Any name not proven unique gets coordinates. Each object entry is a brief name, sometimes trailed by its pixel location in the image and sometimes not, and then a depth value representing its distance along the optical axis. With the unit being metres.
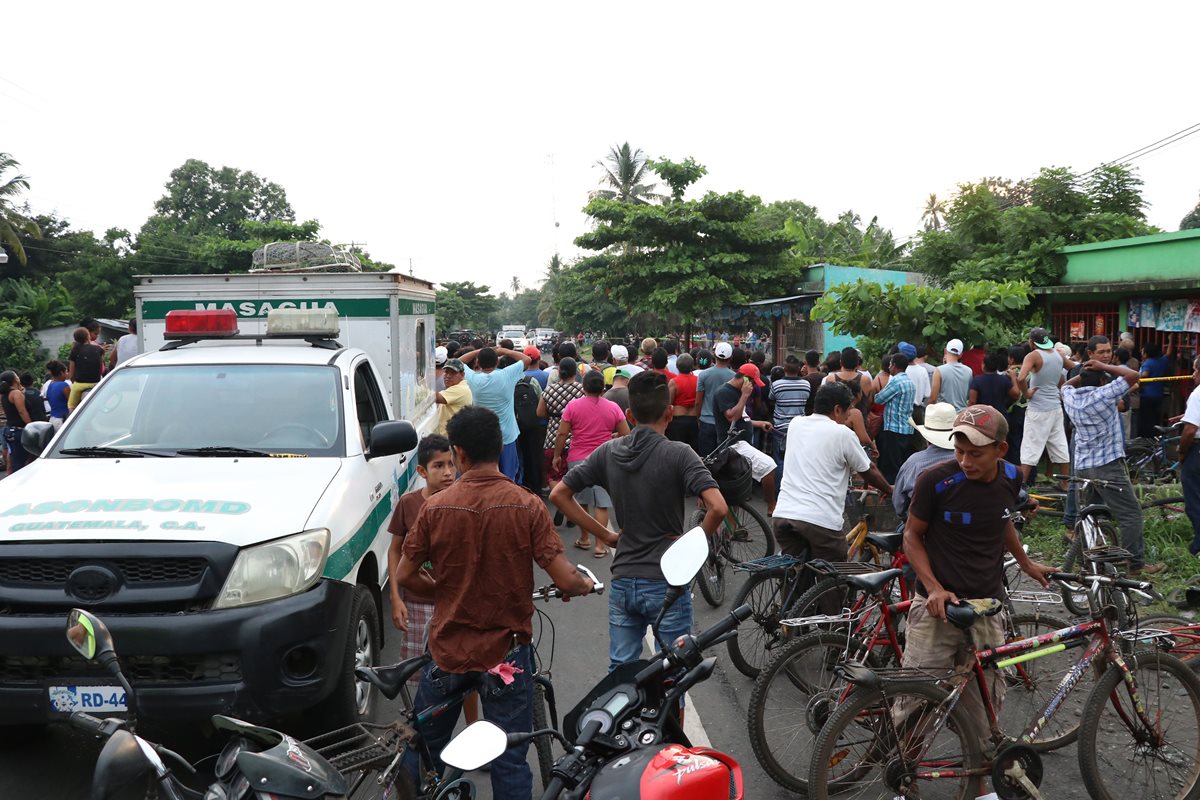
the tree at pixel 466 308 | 68.30
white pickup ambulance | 3.85
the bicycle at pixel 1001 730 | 3.72
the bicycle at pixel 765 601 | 5.29
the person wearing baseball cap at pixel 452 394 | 9.01
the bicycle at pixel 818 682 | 4.18
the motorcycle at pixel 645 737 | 2.16
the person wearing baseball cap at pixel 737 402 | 9.62
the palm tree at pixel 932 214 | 56.38
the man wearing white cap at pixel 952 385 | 9.92
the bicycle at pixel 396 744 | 2.90
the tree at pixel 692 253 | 26.39
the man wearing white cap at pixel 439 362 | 12.24
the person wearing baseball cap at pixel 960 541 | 3.86
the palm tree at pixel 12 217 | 32.31
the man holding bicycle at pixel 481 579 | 3.30
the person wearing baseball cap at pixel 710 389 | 10.51
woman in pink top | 8.08
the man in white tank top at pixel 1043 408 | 9.49
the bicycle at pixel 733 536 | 6.90
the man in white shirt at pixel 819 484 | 5.42
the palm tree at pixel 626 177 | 46.66
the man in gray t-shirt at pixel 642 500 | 4.12
